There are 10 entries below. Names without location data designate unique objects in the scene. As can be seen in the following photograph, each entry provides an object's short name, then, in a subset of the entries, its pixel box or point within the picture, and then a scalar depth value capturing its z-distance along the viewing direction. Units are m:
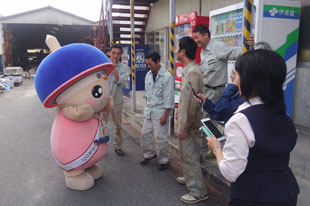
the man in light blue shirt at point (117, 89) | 4.52
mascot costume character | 3.04
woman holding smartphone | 1.41
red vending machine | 5.40
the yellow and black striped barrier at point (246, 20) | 2.86
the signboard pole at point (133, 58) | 6.73
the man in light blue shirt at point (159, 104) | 3.80
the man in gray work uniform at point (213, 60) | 3.84
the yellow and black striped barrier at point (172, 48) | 4.97
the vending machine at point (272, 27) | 3.53
